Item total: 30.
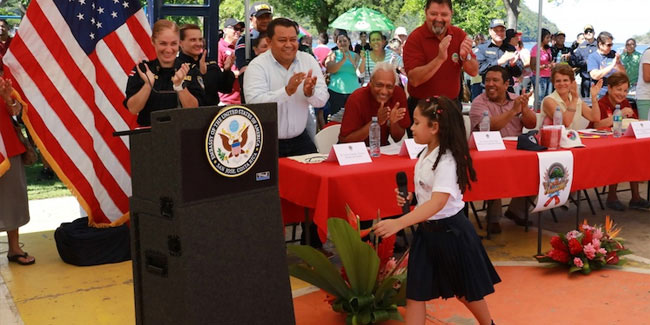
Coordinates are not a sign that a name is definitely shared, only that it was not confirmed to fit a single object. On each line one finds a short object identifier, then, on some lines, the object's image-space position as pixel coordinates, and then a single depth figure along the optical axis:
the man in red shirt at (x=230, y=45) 6.68
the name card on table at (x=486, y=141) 4.85
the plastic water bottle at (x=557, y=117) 5.70
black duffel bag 4.78
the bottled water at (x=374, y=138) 4.66
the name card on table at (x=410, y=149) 4.55
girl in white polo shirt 3.07
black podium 2.58
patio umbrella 16.09
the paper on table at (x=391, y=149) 4.79
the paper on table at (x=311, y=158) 4.47
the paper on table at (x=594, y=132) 5.83
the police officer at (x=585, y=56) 13.12
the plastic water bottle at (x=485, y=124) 5.46
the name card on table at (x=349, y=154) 4.34
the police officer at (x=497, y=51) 11.15
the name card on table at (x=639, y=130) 5.56
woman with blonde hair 4.17
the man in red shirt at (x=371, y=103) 4.89
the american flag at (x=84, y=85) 4.77
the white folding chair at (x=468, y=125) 5.61
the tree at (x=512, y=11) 15.55
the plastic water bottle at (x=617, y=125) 5.60
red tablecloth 4.04
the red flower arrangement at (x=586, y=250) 4.55
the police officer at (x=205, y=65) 5.17
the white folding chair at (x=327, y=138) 5.14
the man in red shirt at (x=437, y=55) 5.05
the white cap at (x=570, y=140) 5.06
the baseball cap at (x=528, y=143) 4.91
